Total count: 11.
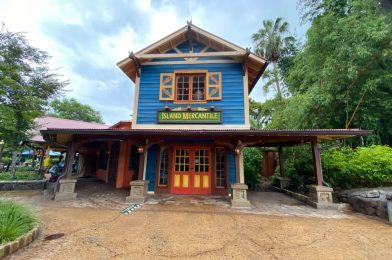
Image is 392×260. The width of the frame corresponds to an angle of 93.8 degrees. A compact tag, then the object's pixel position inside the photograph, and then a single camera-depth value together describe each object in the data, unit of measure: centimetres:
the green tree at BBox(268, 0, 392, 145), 738
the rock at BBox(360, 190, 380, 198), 528
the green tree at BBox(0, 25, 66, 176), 935
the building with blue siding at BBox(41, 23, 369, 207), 736
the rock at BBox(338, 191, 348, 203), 602
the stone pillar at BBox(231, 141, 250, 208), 580
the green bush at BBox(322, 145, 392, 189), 579
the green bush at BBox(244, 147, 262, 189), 985
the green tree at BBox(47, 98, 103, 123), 2939
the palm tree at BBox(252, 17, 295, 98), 1808
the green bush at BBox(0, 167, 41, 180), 933
